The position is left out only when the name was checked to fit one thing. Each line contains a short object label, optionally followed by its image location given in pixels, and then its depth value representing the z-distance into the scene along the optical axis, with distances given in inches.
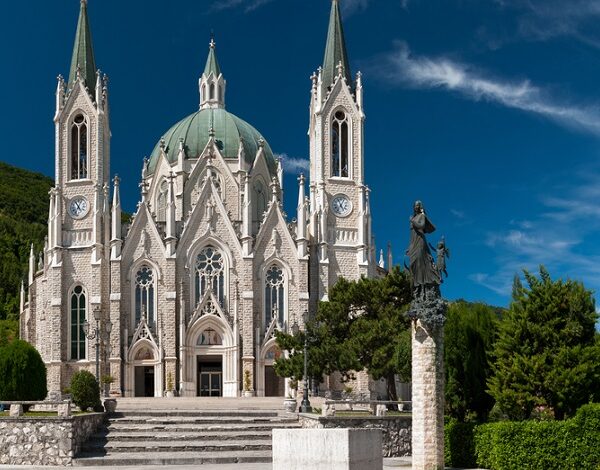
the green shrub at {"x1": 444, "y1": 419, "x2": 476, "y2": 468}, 1284.4
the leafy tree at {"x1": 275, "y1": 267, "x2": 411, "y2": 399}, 1845.5
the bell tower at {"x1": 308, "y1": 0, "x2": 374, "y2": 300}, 2379.4
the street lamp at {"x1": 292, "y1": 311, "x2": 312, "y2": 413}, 1648.6
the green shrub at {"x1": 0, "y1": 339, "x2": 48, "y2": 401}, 1544.0
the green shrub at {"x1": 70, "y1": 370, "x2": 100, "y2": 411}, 1577.3
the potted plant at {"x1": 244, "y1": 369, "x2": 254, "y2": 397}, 2265.0
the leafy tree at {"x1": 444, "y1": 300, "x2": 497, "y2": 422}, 1384.1
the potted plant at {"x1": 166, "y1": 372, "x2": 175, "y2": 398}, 2245.9
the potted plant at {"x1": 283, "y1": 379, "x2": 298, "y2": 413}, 1702.8
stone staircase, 1358.8
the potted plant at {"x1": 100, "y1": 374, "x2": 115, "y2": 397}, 2033.7
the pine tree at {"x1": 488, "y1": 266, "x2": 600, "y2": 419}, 1226.6
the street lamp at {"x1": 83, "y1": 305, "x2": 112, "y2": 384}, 1777.8
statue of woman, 1188.5
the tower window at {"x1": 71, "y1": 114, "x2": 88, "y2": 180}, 2447.1
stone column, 1133.1
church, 2308.1
